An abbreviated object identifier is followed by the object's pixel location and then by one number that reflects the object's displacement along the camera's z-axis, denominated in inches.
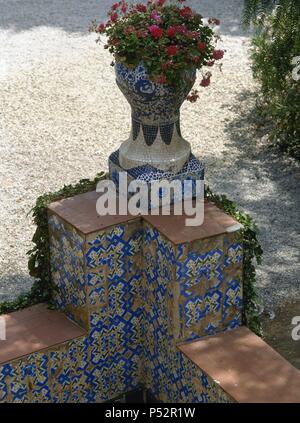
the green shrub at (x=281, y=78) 360.2
